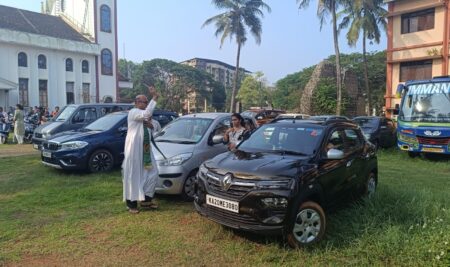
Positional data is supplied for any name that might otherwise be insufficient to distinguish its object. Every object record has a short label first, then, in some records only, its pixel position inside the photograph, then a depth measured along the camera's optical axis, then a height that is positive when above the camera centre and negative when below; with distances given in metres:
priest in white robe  6.25 -0.74
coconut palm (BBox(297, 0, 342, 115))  27.47 +6.75
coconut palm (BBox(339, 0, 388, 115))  31.75 +7.27
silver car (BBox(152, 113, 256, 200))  6.88 -0.72
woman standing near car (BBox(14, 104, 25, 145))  16.59 -0.75
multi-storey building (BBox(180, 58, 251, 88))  94.43 +10.50
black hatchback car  4.68 -0.90
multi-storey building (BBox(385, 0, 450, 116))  24.34 +4.41
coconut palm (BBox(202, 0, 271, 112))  36.91 +8.35
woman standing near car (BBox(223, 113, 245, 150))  7.33 -0.43
